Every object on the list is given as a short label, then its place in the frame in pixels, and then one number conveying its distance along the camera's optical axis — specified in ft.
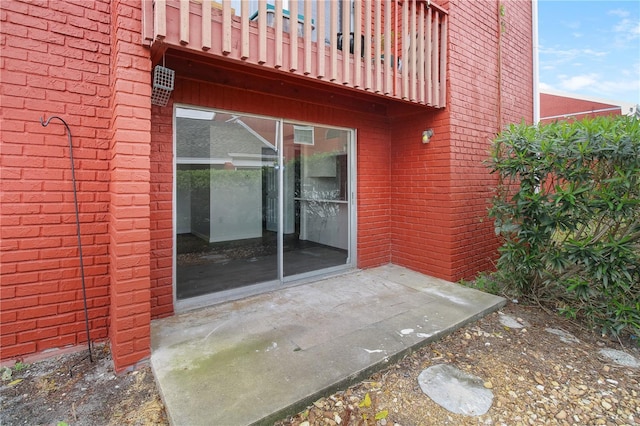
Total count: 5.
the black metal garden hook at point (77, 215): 8.28
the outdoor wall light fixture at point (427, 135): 14.85
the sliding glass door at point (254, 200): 11.93
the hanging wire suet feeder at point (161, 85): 9.35
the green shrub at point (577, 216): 9.55
